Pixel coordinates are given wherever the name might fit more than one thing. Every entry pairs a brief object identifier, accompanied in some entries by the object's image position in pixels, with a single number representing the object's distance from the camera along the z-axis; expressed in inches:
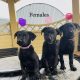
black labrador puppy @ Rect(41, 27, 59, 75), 56.6
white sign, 136.0
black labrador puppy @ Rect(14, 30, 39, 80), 54.5
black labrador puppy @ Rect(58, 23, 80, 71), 59.6
